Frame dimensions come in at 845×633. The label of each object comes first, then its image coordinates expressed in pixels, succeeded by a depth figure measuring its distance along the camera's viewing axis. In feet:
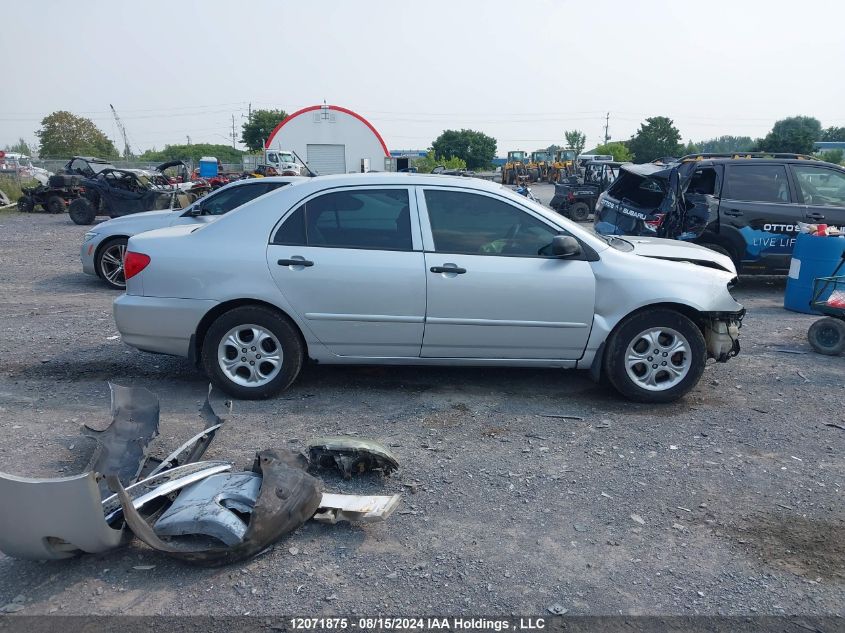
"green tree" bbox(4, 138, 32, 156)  305.88
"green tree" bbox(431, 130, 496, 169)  255.50
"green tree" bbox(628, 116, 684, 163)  214.07
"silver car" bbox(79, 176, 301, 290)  31.58
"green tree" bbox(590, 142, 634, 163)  202.06
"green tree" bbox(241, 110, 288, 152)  232.73
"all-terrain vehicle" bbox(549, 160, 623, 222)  73.97
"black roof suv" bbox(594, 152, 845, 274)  31.96
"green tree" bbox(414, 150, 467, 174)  179.08
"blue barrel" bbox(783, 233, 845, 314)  26.73
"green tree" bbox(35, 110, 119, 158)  217.77
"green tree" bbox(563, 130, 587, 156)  368.68
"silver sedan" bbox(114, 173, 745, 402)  16.98
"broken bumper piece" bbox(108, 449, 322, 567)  10.46
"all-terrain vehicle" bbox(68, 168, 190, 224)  57.72
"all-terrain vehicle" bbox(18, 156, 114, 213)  75.31
